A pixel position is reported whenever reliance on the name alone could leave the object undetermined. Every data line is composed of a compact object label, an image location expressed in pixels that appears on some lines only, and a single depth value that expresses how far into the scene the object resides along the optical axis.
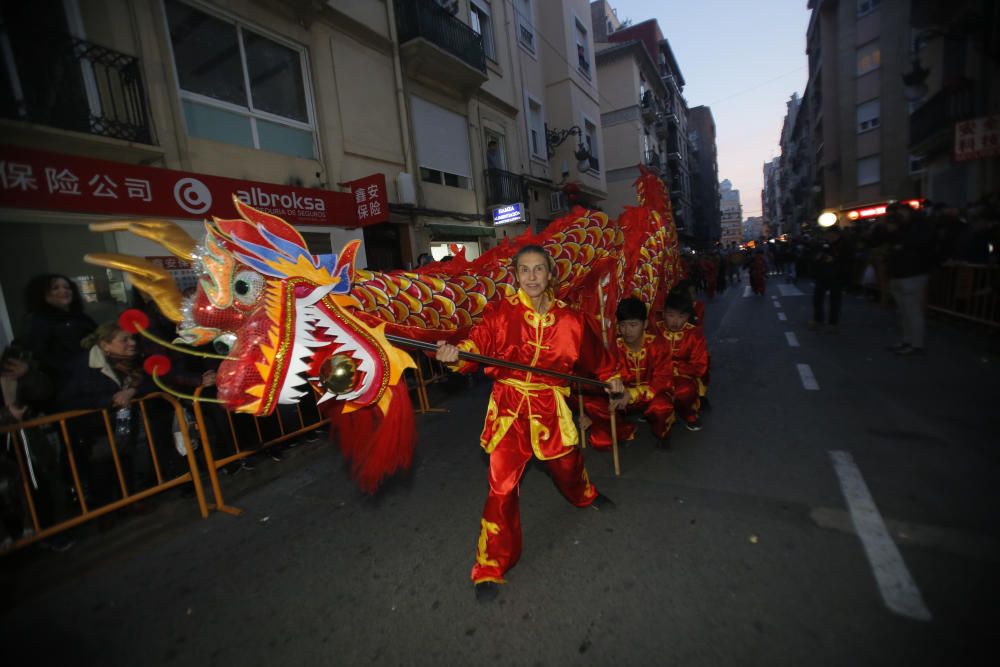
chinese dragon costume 1.66
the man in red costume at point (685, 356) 3.89
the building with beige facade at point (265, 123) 4.81
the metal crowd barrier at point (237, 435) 3.39
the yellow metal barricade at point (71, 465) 2.85
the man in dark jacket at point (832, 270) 7.64
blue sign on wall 11.58
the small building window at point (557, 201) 15.45
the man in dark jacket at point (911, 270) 5.69
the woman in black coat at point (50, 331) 3.16
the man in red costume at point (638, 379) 3.68
